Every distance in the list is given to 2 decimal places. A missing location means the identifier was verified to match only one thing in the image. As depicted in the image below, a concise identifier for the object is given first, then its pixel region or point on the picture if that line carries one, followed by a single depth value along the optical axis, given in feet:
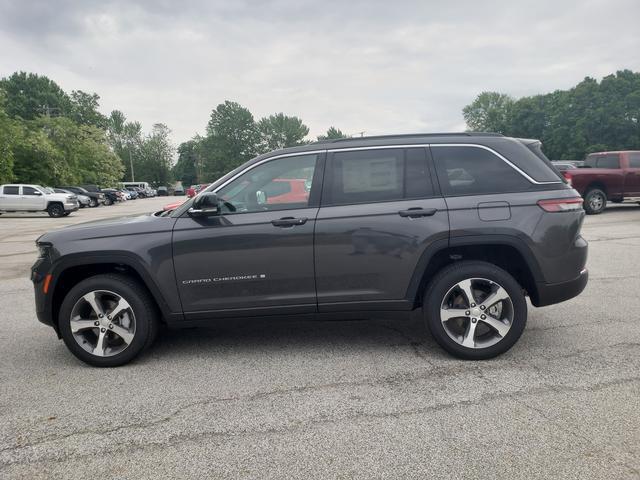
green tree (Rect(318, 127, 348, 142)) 386.69
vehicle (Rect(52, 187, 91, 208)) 114.73
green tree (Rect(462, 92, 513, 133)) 310.74
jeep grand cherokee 12.23
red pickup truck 48.16
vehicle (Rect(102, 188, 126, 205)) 139.64
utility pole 292.32
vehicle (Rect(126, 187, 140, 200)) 204.16
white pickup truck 80.38
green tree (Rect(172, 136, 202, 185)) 387.75
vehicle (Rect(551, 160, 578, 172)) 53.06
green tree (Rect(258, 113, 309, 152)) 363.76
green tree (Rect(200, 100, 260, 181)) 335.88
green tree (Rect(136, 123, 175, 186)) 314.14
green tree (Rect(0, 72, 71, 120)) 245.24
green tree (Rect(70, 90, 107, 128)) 262.26
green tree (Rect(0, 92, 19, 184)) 103.86
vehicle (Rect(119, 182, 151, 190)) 241.51
